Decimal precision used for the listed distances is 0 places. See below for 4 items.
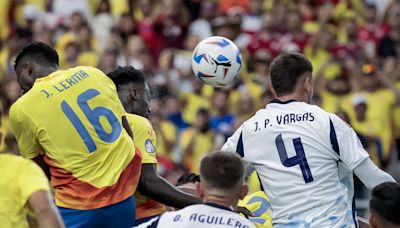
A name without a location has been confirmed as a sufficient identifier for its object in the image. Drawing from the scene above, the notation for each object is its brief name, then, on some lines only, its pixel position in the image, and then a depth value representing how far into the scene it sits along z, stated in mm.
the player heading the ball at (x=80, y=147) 15195
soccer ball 17531
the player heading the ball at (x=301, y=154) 14719
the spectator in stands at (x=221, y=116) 29895
